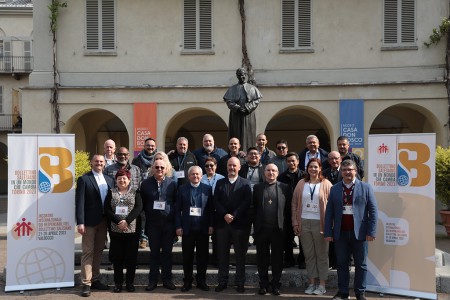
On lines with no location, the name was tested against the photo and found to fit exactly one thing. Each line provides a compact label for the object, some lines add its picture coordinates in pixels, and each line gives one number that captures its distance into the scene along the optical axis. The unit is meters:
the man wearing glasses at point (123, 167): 8.30
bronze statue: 9.79
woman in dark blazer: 7.72
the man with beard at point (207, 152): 9.05
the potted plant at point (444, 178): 13.47
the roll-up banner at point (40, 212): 8.20
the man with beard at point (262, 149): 9.05
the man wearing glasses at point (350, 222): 7.31
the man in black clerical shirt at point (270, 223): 7.72
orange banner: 19.03
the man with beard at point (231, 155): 8.73
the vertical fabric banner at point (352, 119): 18.56
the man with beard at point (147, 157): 8.94
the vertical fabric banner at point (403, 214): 7.70
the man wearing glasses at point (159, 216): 7.95
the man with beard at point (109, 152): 8.97
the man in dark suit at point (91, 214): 7.86
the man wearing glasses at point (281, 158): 8.76
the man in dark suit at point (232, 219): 7.79
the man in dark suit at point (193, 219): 7.91
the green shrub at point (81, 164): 14.80
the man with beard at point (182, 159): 8.91
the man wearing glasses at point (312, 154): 8.80
